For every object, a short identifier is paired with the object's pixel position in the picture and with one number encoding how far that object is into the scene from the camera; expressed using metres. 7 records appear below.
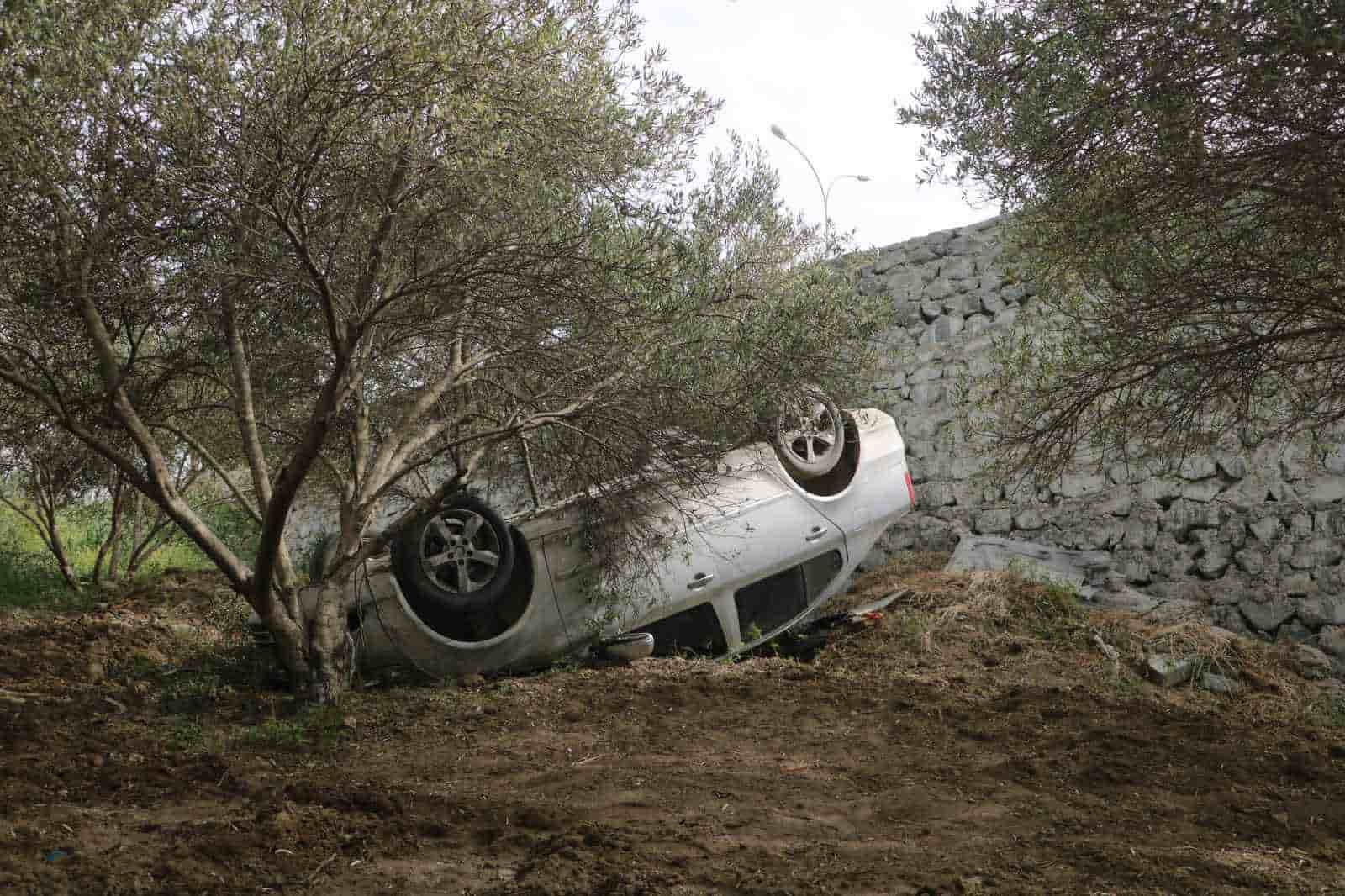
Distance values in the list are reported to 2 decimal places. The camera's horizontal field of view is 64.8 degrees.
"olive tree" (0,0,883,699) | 5.48
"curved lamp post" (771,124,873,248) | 15.80
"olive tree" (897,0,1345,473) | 5.50
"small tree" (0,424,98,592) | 9.36
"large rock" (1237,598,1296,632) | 10.32
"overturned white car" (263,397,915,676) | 7.70
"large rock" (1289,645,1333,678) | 9.28
